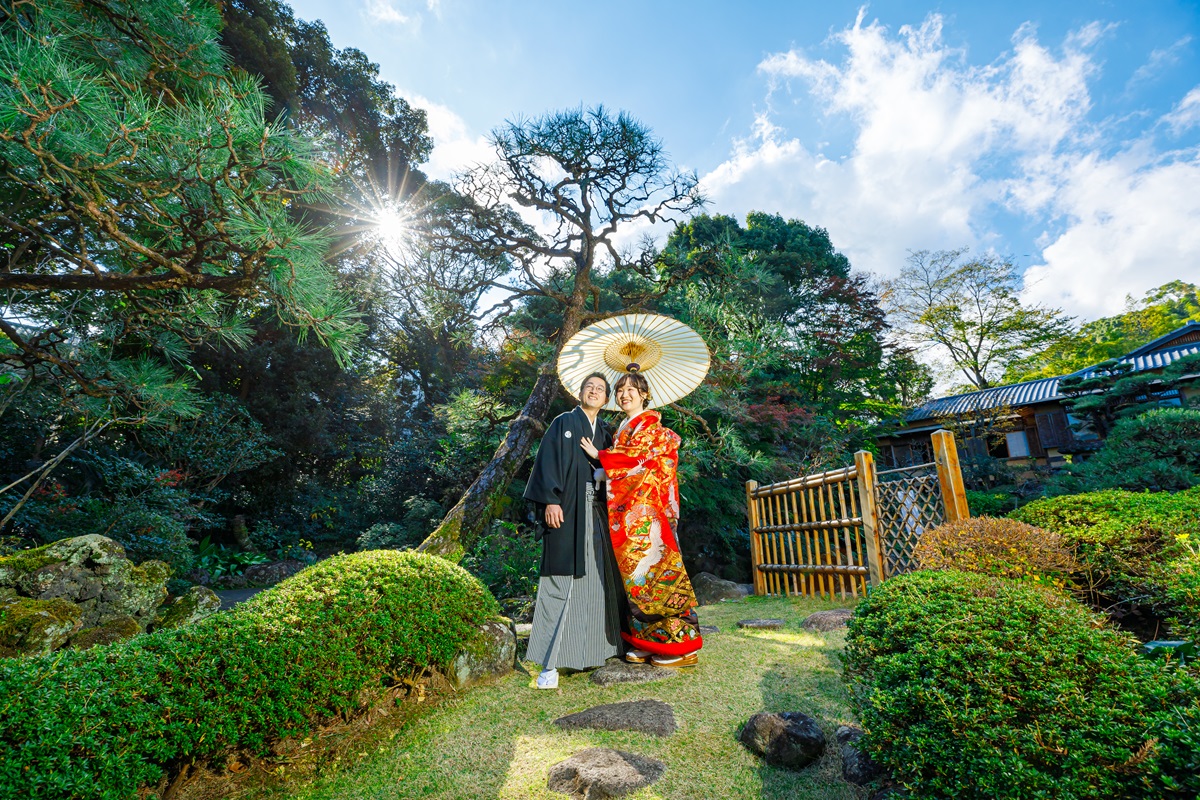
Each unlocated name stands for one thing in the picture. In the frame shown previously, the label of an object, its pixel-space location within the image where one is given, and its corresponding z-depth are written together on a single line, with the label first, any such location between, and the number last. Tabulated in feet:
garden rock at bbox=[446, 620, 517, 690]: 9.95
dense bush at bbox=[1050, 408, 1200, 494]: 20.29
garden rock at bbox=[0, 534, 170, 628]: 11.12
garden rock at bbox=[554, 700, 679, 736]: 7.86
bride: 10.75
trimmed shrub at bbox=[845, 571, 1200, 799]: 3.84
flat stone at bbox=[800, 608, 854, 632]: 13.07
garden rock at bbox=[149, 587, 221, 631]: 12.84
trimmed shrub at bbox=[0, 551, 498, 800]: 4.75
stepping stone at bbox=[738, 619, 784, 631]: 13.97
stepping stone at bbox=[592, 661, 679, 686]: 10.05
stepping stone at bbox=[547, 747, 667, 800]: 6.14
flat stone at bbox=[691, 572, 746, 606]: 22.62
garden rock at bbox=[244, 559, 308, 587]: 28.58
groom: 10.82
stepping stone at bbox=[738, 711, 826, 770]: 6.63
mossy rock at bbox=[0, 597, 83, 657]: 9.41
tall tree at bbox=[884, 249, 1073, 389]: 59.31
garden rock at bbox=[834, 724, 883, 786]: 5.97
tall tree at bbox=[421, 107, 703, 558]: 17.92
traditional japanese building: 46.26
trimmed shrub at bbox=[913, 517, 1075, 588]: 8.41
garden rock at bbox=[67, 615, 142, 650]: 10.14
